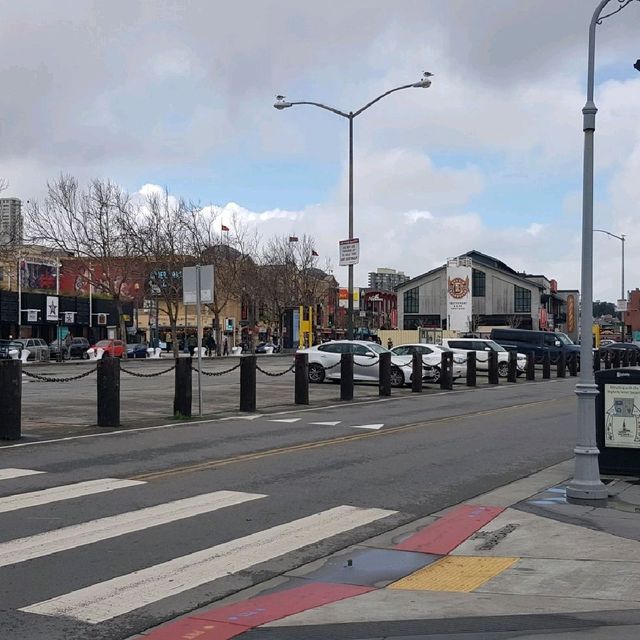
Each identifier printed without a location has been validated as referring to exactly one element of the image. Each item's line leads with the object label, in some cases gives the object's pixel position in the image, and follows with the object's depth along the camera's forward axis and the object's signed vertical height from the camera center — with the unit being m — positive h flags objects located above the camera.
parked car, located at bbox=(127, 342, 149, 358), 56.92 -0.76
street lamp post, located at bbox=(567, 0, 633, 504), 9.55 -0.20
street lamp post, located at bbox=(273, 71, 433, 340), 29.06 +7.81
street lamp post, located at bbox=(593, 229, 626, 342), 60.08 +4.54
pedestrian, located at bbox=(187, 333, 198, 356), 68.38 -0.10
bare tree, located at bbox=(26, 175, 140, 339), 53.06 +6.20
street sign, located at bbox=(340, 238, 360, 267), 29.16 +3.02
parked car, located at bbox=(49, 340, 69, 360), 49.70 -0.78
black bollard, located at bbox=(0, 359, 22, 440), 13.60 -0.95
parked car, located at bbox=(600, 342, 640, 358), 49.75 -0.32
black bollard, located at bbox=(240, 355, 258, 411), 19.38 -1.02
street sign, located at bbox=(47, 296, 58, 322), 62.31 +2.22
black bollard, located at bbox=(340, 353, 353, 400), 23.31 -0.94
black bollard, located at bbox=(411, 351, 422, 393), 27.42 -1.04
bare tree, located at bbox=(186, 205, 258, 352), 59.69 +5.82
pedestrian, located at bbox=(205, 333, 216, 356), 62.78 -0.37
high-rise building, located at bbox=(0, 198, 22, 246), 46.81 +7.16
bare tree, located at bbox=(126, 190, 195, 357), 55.06 +5.82
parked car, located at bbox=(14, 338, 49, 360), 47.34 -0.56
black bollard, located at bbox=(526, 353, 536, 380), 36.81 -1.14
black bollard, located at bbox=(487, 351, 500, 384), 32.62 -0.91
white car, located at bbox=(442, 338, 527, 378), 38.59 -0.38
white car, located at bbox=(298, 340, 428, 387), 28.88 -0.74
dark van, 46.44 +0.00
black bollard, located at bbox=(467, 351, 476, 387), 31.39 -1.02
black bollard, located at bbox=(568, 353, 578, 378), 43.06 -1.17
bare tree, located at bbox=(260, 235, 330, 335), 72.56 +5.38
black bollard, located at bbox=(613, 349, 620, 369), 47.38 -0.87
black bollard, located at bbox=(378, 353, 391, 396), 25.36 -1.05
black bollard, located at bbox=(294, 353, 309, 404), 21.58 -1.00
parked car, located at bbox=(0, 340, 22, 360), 41.09 -0.43
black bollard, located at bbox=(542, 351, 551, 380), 38.36 -1.21
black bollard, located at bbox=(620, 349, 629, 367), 49.28 -0.87
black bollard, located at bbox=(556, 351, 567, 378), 39.97 -1.09
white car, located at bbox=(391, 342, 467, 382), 31.42 -0.48
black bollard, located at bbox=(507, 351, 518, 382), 35.34 -1.06
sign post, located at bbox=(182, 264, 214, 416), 17.73 +1.11
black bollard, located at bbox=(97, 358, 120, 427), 15.65 -0.92
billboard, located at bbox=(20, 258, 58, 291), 62.72 +4.72
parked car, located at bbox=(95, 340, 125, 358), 51.83 -0.41
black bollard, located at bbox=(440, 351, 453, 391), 28.97 -0.98
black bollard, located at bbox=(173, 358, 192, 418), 17.53 -1.05
